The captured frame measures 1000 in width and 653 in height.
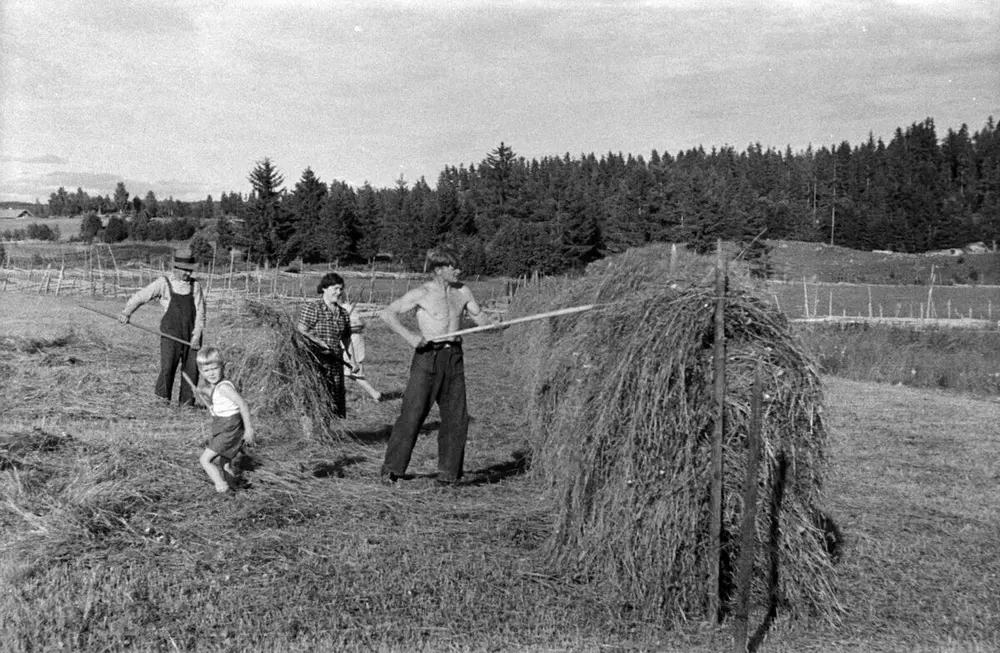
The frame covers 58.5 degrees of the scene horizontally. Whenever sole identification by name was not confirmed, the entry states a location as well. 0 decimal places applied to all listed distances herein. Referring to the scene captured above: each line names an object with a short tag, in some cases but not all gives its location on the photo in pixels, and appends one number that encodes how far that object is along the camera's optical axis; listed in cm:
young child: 640
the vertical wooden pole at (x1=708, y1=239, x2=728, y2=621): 477
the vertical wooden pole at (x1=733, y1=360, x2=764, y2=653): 441
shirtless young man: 720
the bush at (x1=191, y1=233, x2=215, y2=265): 4089
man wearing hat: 991
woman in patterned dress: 965
